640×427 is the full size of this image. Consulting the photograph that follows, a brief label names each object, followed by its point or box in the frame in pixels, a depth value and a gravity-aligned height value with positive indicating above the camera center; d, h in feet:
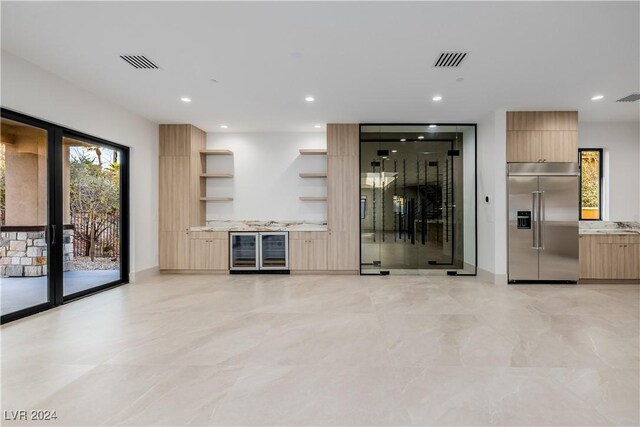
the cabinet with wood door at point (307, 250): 20.56 -2.57
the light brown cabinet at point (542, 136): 17.87 +4.57
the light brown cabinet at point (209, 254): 20.74 -2.82
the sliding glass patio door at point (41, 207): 12.85 +0.30
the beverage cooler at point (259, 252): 20.84 -2.71
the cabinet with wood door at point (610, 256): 18.06 -2.62
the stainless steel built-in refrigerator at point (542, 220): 17.78 -0.43
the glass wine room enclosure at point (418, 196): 20.67 +1.19
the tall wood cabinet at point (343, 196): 20.45 +1.16
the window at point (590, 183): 20.22 +2.00
